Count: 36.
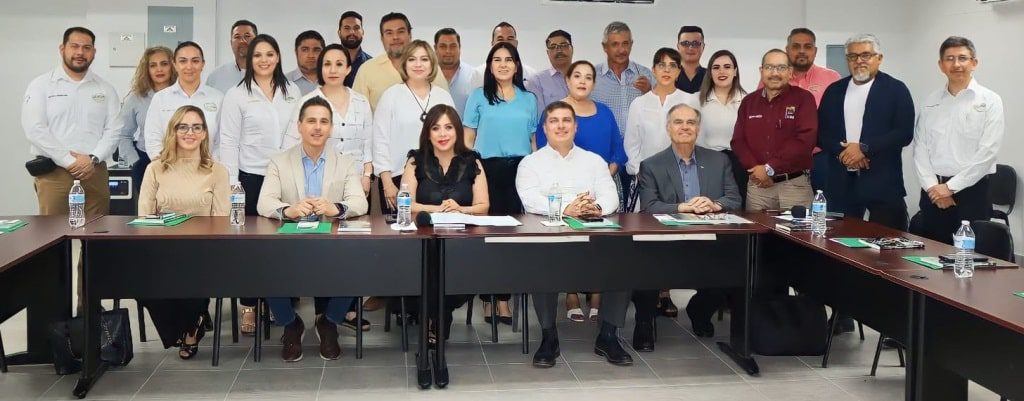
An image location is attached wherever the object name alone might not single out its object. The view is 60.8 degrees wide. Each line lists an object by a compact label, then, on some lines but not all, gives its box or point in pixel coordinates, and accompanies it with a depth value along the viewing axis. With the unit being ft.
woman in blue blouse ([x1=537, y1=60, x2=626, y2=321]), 15.33
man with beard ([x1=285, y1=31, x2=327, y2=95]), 17.25
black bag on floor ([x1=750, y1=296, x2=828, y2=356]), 12.44
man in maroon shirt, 15.55
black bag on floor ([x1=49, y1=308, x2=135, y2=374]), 11.68
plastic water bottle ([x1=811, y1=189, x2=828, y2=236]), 12.14
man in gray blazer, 14.43
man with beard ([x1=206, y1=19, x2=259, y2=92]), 17.63
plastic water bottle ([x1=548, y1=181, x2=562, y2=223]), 12.85
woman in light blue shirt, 15.30
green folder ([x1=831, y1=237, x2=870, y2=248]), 11.09
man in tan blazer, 13.12
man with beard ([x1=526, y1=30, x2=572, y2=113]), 17.33
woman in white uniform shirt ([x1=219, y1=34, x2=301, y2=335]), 15.42
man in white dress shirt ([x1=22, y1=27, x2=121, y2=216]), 16.25
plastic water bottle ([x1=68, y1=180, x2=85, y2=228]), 12.06
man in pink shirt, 18.67
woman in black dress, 13.84
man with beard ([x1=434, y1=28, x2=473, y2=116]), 17.49
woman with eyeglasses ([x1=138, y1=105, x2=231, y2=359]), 13.03
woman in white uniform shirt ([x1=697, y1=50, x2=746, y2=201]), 16.52
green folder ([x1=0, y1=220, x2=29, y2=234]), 11.52
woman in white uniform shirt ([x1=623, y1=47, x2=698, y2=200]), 16.43
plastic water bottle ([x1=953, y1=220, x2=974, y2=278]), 9.42
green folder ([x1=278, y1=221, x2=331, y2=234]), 11.36
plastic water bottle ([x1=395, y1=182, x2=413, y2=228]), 12.17
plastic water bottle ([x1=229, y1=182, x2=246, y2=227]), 12.10
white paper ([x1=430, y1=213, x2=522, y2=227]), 12.16
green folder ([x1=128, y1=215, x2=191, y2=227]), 11.89
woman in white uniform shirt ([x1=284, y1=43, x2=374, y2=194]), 15.26
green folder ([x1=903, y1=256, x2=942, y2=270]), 9.78
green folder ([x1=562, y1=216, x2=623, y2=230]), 12.10
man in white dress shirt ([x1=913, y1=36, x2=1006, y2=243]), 15.16
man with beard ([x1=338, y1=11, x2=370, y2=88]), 18.28
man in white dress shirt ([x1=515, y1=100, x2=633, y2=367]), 13.51
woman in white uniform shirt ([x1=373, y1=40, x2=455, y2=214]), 15.34
